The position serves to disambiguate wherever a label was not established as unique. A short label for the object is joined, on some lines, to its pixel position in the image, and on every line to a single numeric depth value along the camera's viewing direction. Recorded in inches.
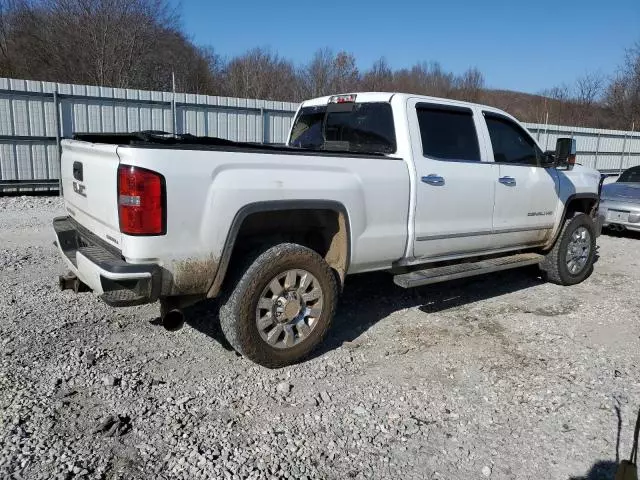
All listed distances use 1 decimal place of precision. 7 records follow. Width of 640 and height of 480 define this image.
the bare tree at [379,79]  1321.4
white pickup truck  128.1
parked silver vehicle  381.4
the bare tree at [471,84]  1593.1
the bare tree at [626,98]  1464.1
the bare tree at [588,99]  1608.0
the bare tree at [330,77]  1197.1
